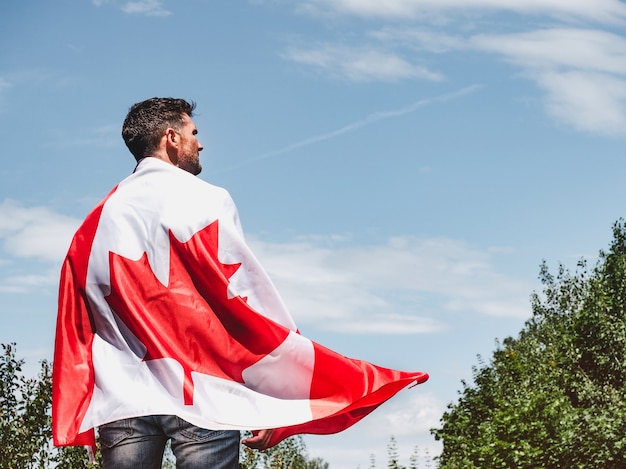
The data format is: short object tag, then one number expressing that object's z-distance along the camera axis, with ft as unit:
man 12.87
